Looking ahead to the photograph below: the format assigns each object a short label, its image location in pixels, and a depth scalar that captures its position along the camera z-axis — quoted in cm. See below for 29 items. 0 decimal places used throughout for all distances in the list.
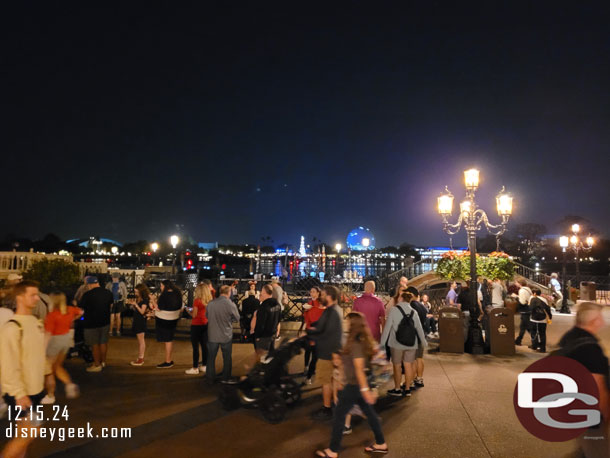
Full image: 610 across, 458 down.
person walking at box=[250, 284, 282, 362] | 691
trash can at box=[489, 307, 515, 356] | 945
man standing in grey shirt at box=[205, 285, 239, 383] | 680
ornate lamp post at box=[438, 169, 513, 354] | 973
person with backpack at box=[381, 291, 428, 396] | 625
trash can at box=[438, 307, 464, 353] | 958
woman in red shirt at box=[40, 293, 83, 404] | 580
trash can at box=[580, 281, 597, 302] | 1937
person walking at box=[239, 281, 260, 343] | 846
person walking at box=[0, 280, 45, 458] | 347
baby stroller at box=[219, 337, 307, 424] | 523
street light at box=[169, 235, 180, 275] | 2094
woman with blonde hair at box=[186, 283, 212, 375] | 763
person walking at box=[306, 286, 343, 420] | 522
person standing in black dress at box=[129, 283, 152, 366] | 828
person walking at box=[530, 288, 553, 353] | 964
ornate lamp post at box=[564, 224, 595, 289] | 1895
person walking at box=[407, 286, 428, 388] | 680
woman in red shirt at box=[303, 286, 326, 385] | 691
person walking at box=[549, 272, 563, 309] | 1843
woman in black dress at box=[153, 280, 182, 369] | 780
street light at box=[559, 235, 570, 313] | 1800
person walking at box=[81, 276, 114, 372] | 742
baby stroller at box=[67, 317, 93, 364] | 785
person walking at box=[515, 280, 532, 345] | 1070
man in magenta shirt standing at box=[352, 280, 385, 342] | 685
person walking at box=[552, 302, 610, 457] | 354
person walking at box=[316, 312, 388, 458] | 414
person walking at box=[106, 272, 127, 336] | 1127
